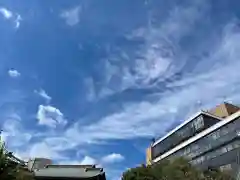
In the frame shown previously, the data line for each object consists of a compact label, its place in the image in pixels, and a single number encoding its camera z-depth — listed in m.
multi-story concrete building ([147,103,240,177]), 27.79
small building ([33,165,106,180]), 15.92
